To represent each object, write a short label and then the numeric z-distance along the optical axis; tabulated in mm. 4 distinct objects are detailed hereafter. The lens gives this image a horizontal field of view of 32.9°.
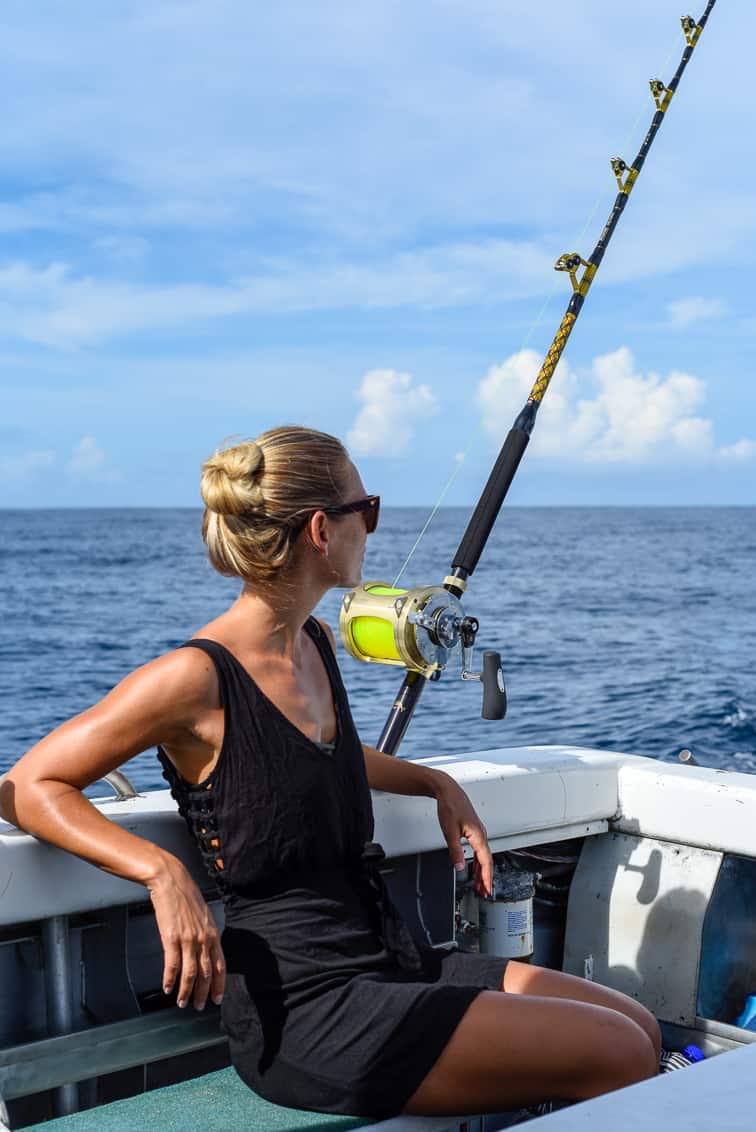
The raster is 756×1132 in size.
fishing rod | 2500
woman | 1790
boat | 1967
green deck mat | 1902
